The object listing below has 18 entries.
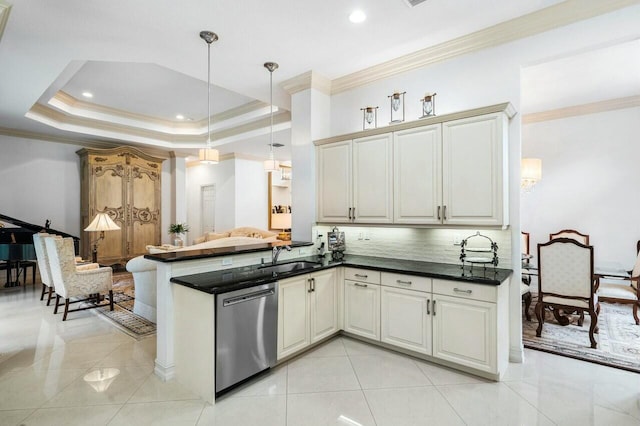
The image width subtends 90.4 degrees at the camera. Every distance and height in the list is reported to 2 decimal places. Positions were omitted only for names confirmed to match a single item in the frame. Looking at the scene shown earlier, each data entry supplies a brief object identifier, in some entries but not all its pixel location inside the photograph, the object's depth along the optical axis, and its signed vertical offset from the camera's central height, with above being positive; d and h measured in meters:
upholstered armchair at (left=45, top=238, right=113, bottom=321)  4.07 -0.82
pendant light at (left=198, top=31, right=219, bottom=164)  3.66 +0.71
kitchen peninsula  2.53 -0.86
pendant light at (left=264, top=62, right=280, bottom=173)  3.76 +1.70
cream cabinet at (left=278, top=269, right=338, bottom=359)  2.89 -0.95
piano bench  5.97 -0.97
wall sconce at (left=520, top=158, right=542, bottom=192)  4.87 +0.66
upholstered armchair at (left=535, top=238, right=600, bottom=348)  3.35 -0.72
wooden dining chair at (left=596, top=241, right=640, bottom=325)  3.77 -0.97
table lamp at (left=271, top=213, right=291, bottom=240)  9.59 -0.22
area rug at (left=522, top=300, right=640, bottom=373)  3.02 -1.37
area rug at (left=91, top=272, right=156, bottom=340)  3.78 -1.38
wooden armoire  6.90 +0.36
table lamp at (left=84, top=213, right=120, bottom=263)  5.49 -0.19
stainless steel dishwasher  2.38 -0.95
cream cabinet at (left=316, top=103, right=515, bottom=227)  2.82 +0.42
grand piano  5.17 -0.46
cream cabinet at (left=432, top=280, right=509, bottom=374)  2.59 -0.95
